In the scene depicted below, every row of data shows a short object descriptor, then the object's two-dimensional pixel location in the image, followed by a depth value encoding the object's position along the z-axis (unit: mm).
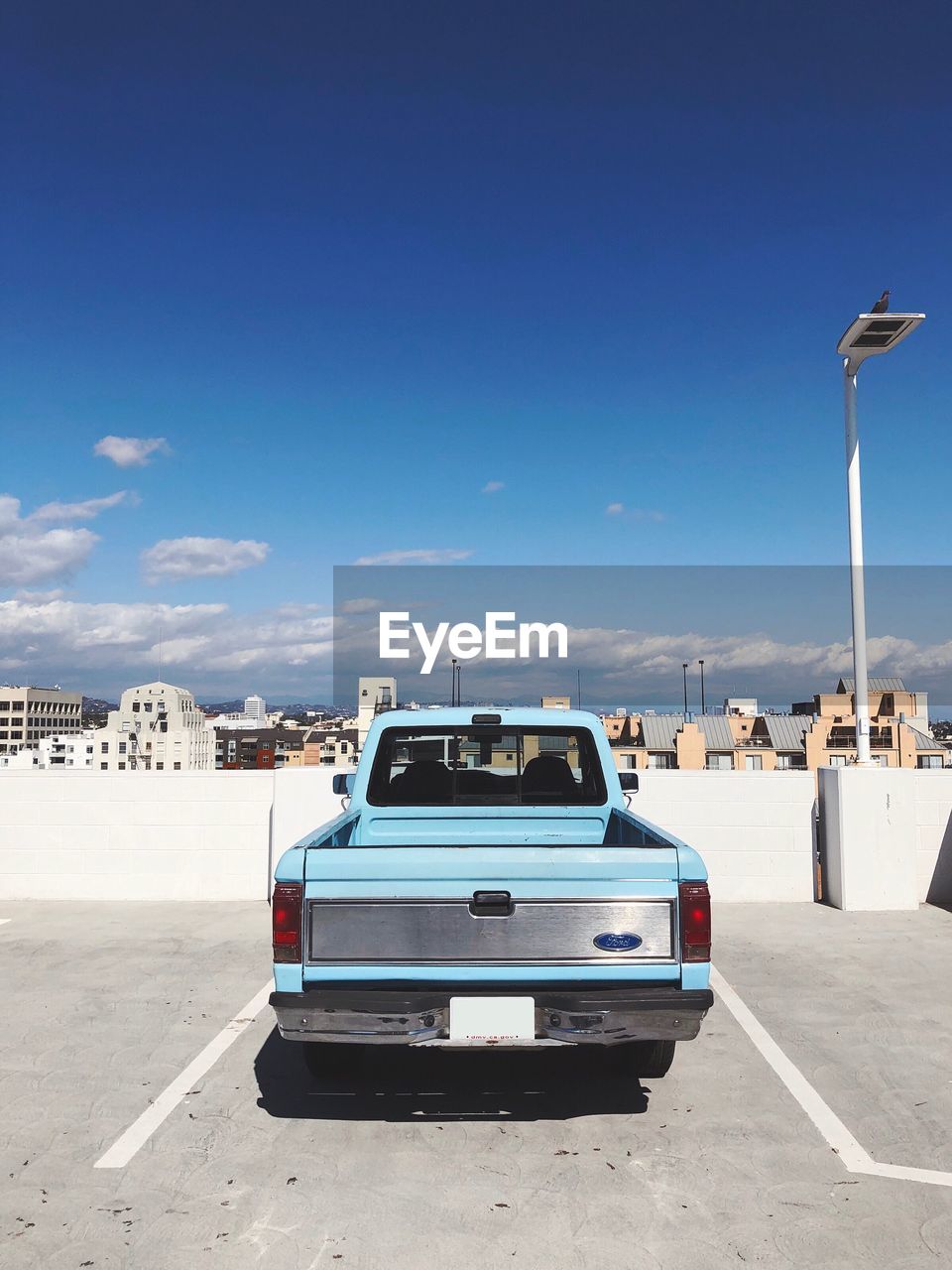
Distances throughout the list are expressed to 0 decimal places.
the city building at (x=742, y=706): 62216
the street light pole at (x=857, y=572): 8703
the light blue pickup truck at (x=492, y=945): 3488
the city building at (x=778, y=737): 48375
